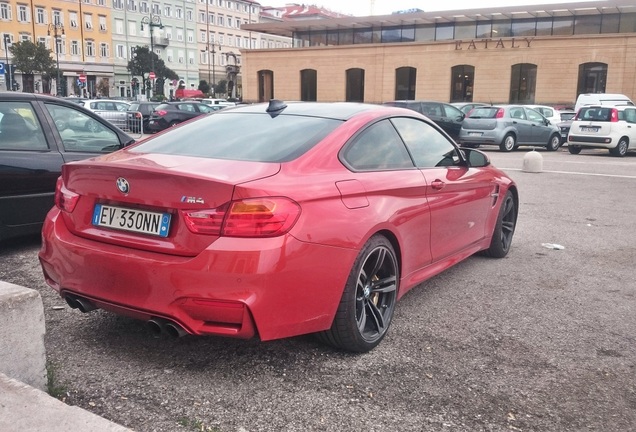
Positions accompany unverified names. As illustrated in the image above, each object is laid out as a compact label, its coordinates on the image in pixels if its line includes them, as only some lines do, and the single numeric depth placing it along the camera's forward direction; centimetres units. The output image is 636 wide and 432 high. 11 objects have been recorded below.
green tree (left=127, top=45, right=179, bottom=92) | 7506
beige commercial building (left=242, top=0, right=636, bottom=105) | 3922
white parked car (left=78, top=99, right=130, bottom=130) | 2327
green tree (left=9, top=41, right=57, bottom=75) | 6312
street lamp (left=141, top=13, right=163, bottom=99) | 6862
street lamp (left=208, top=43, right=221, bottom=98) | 8500
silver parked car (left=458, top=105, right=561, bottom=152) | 2027
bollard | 1440
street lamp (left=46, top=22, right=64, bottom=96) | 7175
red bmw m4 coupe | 307
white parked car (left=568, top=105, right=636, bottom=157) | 1944
